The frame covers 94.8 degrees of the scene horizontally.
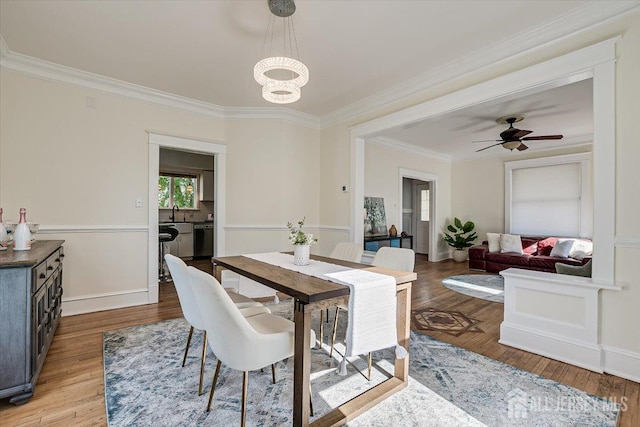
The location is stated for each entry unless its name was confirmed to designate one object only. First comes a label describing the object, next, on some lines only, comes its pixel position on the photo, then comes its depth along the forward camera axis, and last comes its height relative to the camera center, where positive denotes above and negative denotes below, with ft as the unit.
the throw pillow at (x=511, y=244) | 19.61 -1.85
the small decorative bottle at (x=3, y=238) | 7.42 -0.67
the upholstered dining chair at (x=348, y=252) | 10.32 -1.34
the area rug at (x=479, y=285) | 14.21 -3.79
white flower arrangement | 7.87 -0.66
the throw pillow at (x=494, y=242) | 20.56 -1.81
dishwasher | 23.35 -2.13
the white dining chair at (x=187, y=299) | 6.16 -1.89
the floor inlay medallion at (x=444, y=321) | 10.02 -3.85
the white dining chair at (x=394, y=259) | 8.43 -1.33
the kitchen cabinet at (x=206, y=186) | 24.59 +2.33
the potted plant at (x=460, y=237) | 23.56 -1.75
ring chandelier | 6.98 +3.55
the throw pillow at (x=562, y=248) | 17.57 -1.88
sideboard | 5.77 -2.30
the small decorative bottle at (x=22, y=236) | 7.33 -0.61
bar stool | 15.44 -1.35
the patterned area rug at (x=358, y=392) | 5.54 -3.83
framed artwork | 19.75 -0.20
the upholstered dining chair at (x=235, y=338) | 4.64 -2.10
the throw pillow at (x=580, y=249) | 17.24 -1.90
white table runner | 5.57 -1.91
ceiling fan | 14.95 +4.23
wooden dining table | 5.05 -1.97
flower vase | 7.88 -1.07
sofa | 17.53 -2.58
